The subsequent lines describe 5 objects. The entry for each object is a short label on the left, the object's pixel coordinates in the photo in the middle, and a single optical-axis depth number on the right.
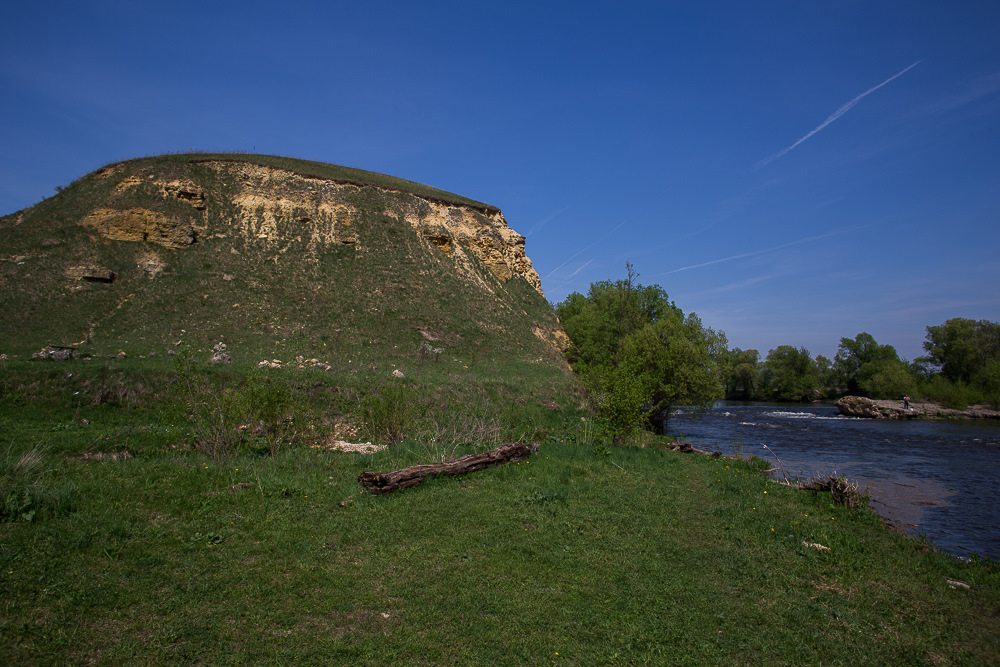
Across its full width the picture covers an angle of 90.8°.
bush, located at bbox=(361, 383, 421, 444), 14.56
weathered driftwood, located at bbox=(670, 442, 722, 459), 17.17
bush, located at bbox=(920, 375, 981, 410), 43.81
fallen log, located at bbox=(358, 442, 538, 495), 8.86
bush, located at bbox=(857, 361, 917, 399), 49.62
